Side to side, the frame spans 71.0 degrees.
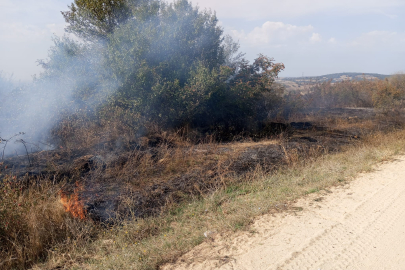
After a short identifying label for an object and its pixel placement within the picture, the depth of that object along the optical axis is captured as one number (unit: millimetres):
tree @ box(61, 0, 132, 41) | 11742
